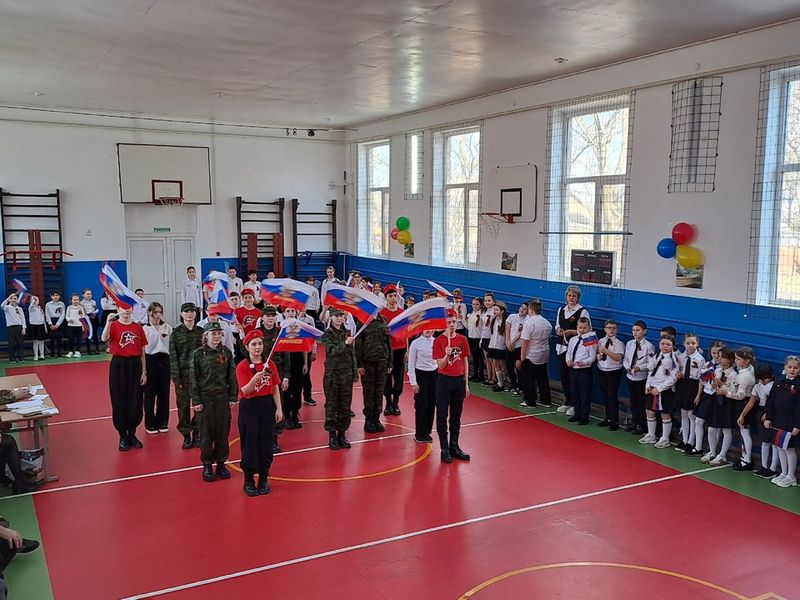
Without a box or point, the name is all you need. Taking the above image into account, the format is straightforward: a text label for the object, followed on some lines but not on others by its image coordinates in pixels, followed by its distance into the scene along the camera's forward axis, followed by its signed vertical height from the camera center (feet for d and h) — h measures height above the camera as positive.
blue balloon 30.27 -1.21
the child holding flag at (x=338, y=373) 27.02 -6.07
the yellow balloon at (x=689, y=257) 29.25 -1.56
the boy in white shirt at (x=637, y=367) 29.45 -6.35
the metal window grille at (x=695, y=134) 28.68 +3.71
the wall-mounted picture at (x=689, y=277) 29.45 -2.45
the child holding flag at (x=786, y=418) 23.61 -6.88
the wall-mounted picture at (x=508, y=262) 40.09 -2.48
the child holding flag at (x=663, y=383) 27.91 -6.66
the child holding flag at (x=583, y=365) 31.42 -6.68
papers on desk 23.43 -6.58
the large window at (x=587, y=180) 33.71 +2.09
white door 52.90 -3.64
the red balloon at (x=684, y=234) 29.53 -0.58
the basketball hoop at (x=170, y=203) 52.17 +1.33
